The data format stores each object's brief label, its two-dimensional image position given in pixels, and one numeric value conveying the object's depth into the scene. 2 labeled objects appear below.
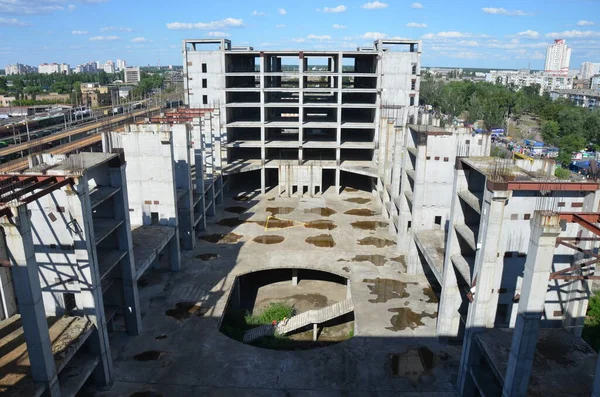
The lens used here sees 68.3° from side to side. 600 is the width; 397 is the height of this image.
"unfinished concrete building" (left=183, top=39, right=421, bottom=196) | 56.66
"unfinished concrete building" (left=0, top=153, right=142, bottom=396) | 16.31
